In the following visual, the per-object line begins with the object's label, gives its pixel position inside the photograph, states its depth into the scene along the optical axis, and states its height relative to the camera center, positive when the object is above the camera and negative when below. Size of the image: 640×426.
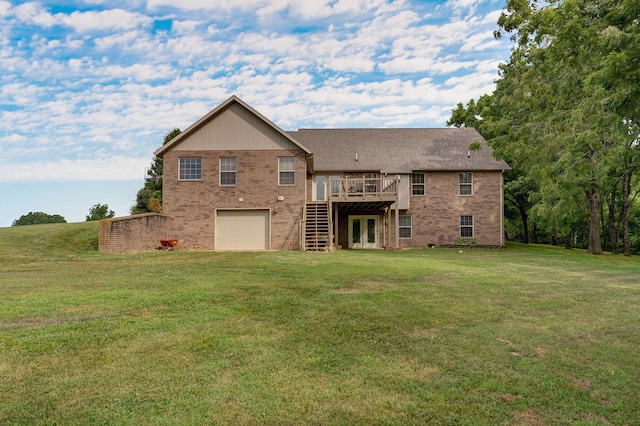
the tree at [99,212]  43.89 +1.39
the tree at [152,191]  34.01 +3.12
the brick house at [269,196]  21.12 +1.48
